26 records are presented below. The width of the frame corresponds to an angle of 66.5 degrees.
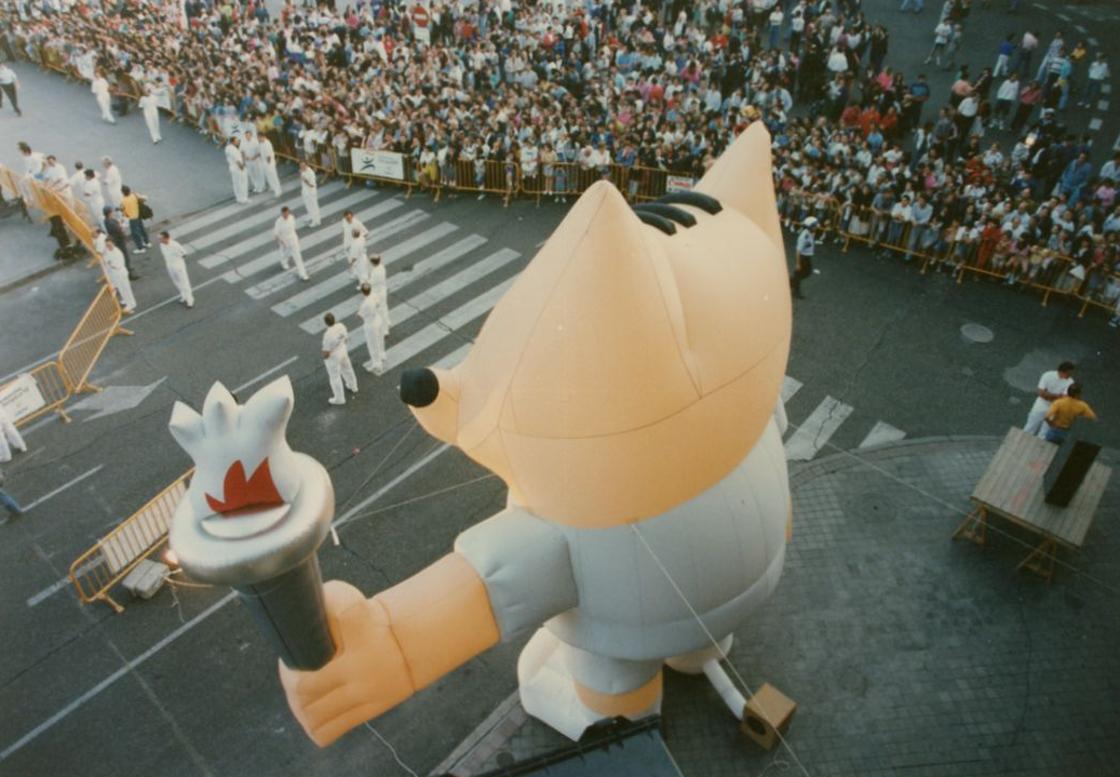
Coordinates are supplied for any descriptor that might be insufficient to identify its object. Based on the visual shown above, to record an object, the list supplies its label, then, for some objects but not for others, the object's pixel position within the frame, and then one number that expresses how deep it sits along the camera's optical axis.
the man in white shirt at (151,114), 21.12
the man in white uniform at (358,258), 14.47
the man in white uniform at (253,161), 18.28
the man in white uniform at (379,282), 13.18
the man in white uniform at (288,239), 15.22
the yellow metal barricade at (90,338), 13.26
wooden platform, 9.09
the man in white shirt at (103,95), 22.47
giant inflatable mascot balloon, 5.10
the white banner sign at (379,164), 18.67
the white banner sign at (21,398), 12.00
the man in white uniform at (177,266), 14.19
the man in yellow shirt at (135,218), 16.16
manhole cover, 13.57
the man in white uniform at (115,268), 14.25
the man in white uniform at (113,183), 17.36
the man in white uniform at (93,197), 16.48
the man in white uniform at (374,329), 12.49
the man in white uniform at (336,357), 11.90
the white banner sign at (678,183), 16.67
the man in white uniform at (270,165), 18.34
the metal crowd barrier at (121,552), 9.74
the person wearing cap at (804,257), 14.34
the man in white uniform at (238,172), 18.03
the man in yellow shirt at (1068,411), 10.19
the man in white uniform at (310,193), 16.72
